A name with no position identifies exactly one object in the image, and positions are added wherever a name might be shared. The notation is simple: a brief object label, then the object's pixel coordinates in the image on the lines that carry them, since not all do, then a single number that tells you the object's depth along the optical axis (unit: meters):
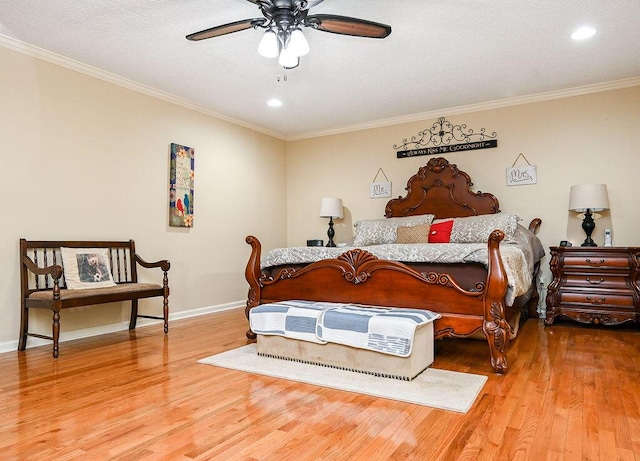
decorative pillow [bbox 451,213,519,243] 4.25
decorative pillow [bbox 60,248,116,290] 3.56
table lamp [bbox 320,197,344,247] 5.74
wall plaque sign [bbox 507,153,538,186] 4.88
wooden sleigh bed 2.77
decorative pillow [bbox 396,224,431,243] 4.55
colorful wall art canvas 4.76
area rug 2.25
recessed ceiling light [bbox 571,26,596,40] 3.34
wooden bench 3.21
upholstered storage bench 2.58
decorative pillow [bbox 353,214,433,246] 4.91
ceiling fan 2.59
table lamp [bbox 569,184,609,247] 4.24
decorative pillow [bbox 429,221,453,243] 4.50
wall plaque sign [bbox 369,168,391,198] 5.77
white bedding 2.94
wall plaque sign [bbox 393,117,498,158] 5.18
